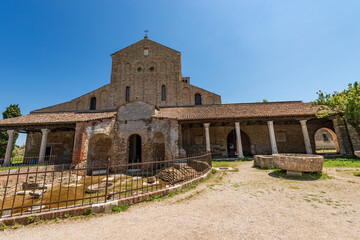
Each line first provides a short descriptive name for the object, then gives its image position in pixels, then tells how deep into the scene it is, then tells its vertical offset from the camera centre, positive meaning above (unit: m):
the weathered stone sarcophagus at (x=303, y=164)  6.45 -0.92
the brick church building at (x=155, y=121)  12.71 +2.46
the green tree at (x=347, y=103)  10.82 +2.95
